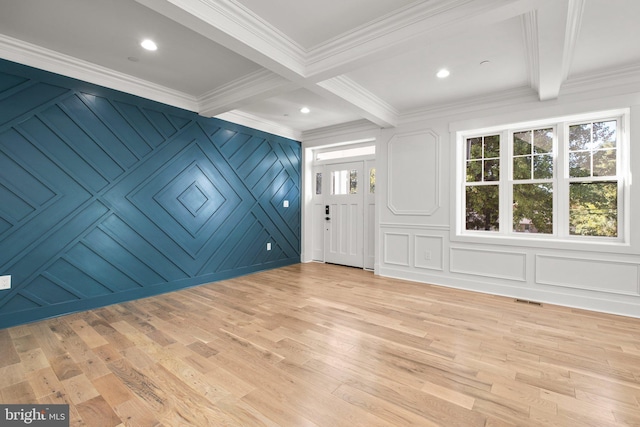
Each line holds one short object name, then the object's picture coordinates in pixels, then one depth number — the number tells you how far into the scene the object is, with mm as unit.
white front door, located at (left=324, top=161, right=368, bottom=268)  5523
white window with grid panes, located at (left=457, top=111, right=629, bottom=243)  3375
